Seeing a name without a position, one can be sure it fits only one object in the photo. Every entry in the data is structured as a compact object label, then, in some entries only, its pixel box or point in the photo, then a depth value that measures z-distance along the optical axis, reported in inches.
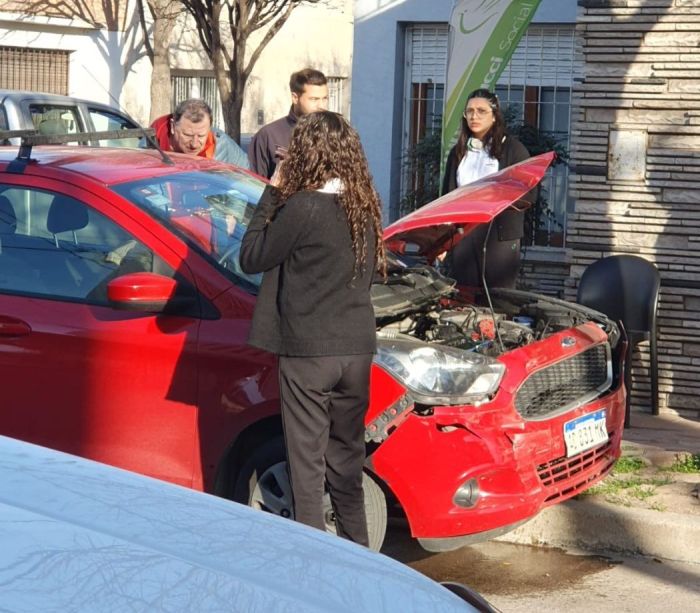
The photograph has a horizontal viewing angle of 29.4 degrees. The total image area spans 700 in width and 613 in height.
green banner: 360.8
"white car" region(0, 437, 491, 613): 85.4
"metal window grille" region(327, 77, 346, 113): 839.1
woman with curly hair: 183.3
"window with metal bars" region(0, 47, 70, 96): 1002.7
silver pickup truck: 440.8
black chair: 316.8
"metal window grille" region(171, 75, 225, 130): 964.0
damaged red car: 198.7
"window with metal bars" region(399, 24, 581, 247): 458.6
